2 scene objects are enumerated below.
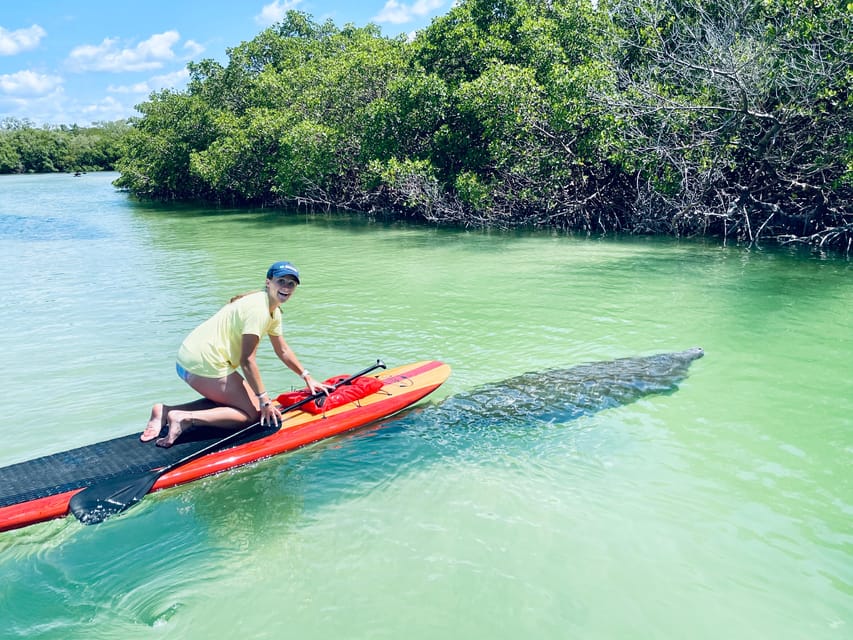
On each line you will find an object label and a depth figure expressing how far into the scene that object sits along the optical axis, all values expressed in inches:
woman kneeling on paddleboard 187.0
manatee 246.8
